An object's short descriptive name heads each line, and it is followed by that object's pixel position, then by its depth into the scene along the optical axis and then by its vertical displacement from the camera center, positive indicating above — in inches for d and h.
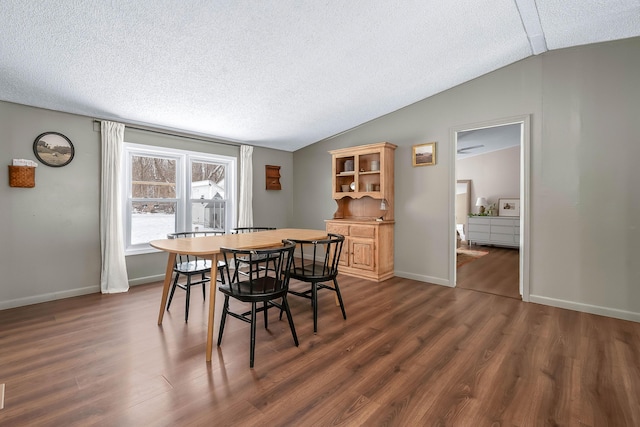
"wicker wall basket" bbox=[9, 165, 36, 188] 120.6 +13.9
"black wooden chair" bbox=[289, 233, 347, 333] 103.7 -23.1
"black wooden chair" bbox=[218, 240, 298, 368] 82.9 -23.6
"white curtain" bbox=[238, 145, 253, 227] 196.9 +14.8
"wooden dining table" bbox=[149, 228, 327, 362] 85.4 -11.3
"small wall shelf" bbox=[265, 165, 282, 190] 215.5 +24.9
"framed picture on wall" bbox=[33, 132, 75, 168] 127.8 +27.2
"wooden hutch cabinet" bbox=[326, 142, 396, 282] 167.5 +2.1
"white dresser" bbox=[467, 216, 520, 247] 268.2 -17.5
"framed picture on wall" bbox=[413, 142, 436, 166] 160.1 +31.8
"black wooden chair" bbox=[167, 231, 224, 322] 108.9 -21.8
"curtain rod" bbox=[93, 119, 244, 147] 151.8 +43.7
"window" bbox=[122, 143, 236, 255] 159.3 +10.6
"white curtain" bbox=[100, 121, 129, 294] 142.6 +0.2
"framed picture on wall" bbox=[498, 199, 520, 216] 283.9 +4.9
